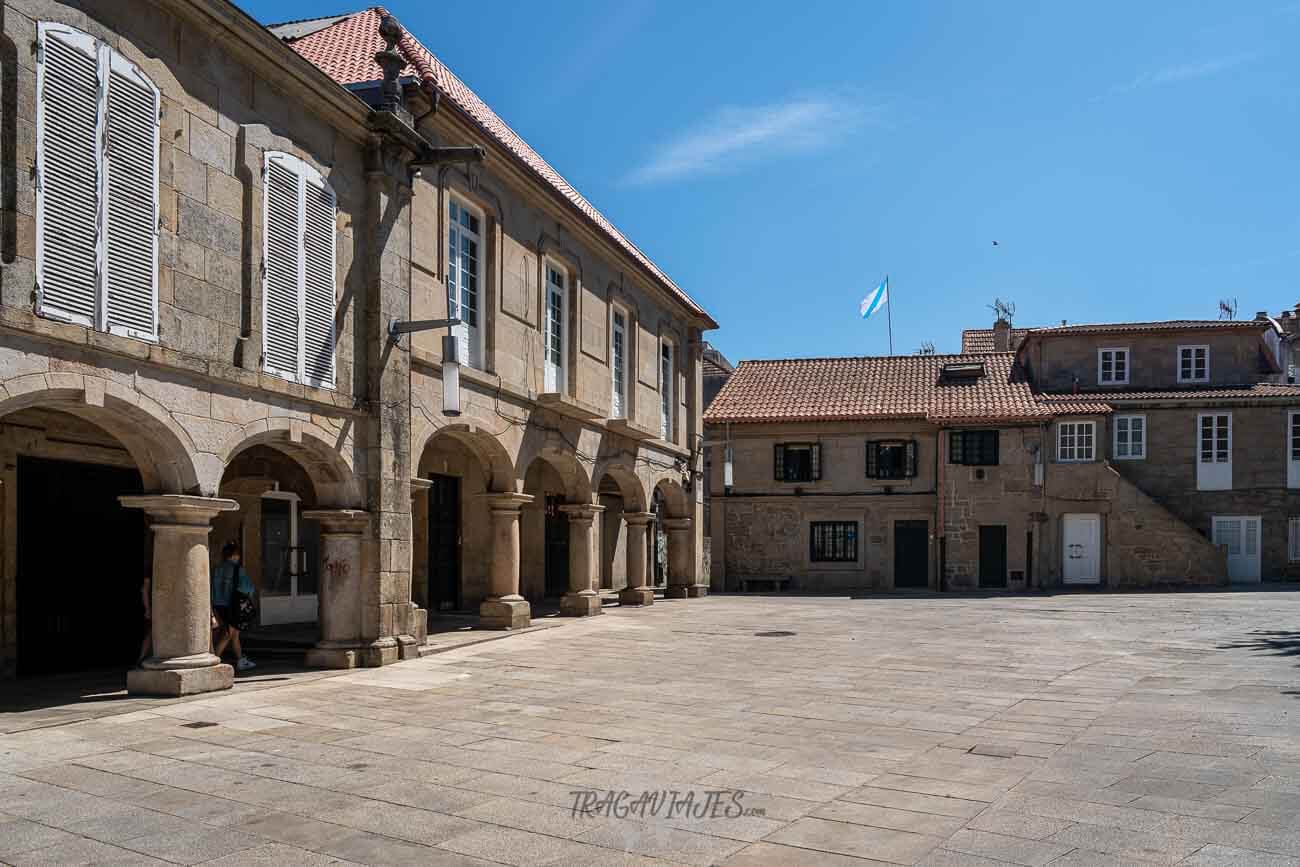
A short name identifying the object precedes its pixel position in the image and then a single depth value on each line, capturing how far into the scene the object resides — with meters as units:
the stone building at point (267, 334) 8.98
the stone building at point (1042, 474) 30.25
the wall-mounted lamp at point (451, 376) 12.32
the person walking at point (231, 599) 11.75
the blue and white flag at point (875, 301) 40.75
